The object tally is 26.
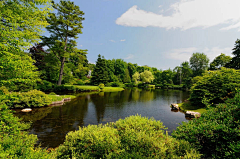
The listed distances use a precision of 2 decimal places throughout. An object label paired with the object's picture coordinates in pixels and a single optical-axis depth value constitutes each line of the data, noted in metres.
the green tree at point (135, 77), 59.97
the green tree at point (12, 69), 3.99
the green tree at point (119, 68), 72.98
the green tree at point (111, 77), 55.56
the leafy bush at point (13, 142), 2.62
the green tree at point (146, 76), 58.47
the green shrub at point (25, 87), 18.13
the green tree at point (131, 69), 80.12
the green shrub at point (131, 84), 61.55
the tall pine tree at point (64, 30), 25.25
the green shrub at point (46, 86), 25.64
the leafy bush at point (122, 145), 3.26
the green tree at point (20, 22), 4.16
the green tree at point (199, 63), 48.00
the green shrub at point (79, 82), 39.75
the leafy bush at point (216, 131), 3.66
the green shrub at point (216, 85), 12.56
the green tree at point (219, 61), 35.59
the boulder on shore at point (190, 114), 12.04
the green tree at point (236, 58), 26.87
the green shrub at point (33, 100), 12.97
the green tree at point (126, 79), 67.25
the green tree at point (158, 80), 62.64
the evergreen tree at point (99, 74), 41.97
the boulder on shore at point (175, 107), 15.41
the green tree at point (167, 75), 62.71
